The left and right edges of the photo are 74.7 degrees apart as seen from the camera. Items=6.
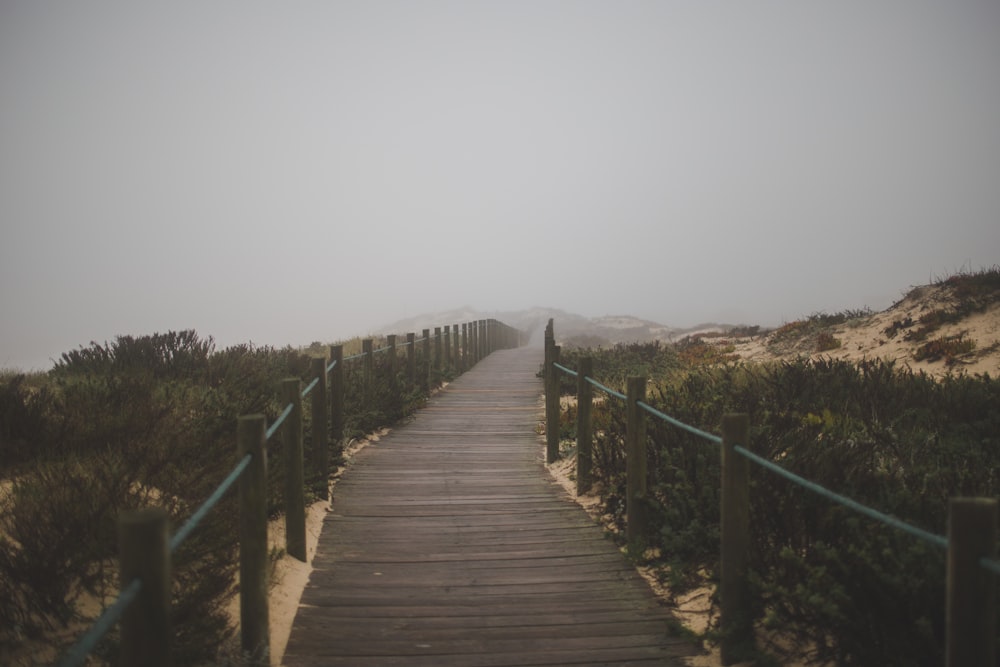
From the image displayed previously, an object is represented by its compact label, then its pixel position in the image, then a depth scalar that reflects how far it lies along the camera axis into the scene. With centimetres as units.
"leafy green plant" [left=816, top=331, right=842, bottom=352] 1606
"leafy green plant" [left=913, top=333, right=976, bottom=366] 1195
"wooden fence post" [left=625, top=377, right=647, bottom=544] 491
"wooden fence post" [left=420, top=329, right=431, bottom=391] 1393
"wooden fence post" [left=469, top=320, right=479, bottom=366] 2147
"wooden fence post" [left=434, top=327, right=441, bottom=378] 1661
